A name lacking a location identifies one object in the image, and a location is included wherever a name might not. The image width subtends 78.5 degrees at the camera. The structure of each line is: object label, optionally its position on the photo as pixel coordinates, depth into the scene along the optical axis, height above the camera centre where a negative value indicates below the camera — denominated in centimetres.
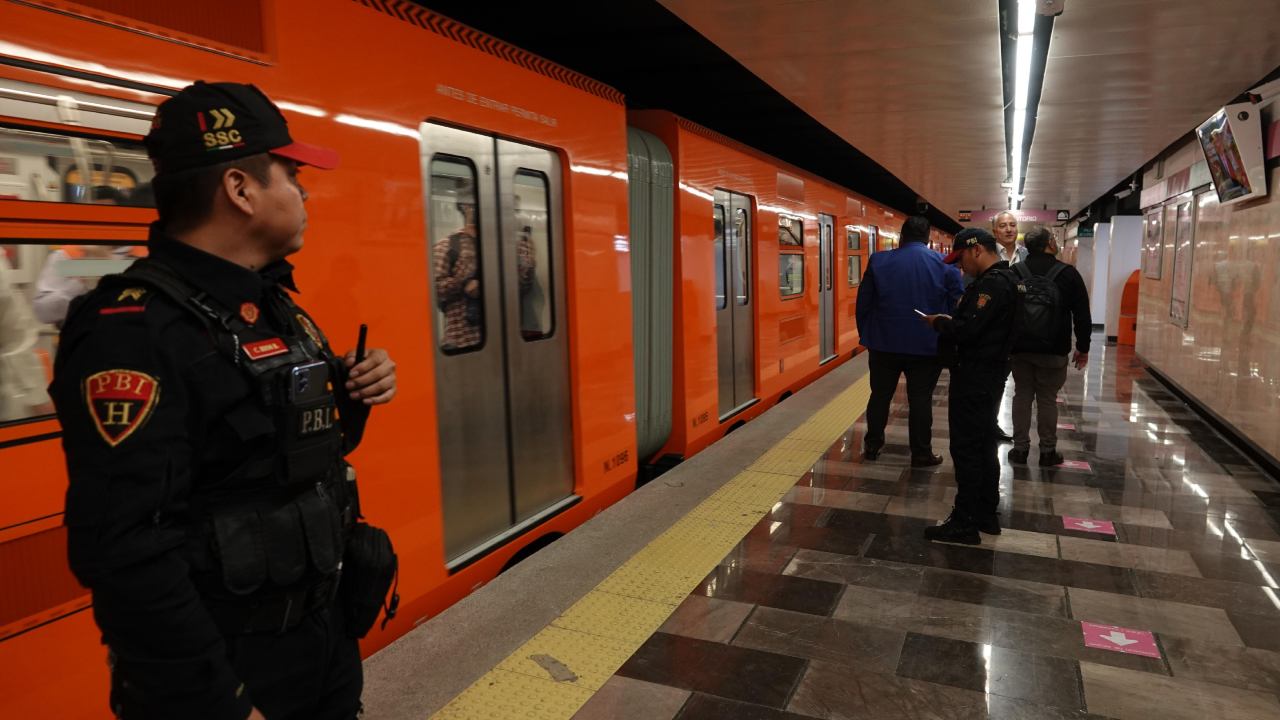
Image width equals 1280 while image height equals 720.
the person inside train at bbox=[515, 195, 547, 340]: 394 -6
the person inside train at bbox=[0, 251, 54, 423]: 185 -18
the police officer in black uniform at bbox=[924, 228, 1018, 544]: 401 -60
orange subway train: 191 +10
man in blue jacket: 583 -36
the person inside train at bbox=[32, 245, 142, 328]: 191 +0
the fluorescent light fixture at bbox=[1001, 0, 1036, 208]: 487 +151
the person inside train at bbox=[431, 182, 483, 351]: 341 -3
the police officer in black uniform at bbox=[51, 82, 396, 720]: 113 -26
